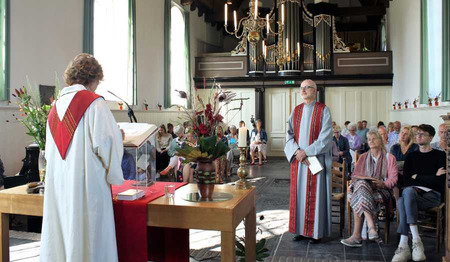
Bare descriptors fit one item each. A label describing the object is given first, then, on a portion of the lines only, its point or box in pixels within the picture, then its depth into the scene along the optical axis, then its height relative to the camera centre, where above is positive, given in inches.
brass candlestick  109.6 -12.1
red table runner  94.8 -21.2
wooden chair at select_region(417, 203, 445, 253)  157.5 -37.8
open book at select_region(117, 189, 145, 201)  97.2 -14.3
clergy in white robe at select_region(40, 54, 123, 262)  89.9 -11.2
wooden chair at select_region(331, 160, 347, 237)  181.5 -26.7
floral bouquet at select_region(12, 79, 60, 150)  116.4 +4.1
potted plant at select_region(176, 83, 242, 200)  96.7 -3.5
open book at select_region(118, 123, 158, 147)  100.0 +0.3
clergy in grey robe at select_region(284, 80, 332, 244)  167.5 -16.8
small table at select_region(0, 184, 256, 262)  89.1 -17.8
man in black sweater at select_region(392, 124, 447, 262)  148.3 -21.4
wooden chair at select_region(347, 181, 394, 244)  166.6 -35.7
